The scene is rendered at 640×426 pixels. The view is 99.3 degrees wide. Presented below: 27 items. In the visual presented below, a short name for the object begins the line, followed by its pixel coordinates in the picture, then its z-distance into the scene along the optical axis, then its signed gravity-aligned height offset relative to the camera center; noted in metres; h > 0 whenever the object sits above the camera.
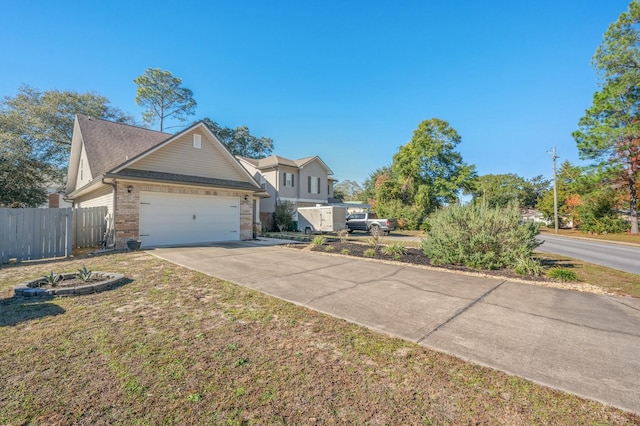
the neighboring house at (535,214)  40.39 +0.94
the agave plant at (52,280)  5.01 -1.13
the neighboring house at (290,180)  23.50 +3.62
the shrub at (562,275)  6.11 -1.26
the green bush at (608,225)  23.17 -0.48
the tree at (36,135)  16.70 +6.46
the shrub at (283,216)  20.72 +0.23
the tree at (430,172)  28.75 +5.21
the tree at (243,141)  35.41 +10.86
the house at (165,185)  10.48 +1.43
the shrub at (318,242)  11.26 -0.95
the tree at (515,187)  46.84 +5.85
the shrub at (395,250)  8.97 -1.04
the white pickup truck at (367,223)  20.00 -0.30
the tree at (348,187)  75.31 +9.18
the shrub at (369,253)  9.02 -1.13
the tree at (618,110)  20.92 +8.89
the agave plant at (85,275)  5.22 -1.09
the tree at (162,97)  27.59 +12.90
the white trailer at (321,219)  19.17 +0.00
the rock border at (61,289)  4.62 -1.23
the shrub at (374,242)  10.75 -0.93
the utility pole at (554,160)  26.36 +5.81
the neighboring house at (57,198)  22.92 +1.76
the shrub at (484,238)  7.14 -0.50
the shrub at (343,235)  12.20 -0.73
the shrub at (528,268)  6.62 -1.19
